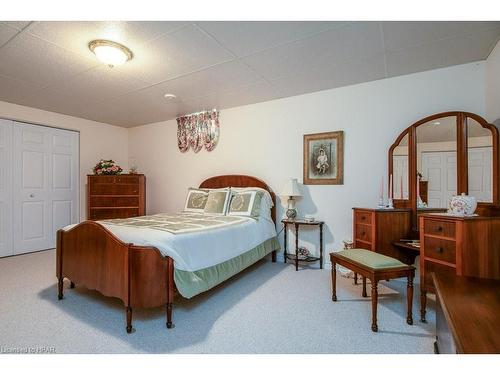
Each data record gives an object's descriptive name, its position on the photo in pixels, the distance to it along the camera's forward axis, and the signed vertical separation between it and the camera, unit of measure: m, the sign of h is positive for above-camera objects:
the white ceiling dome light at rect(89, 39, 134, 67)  2.19 +1.23
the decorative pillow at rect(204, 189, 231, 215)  3.46 -0.20
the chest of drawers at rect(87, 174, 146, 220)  4.39 -0.15
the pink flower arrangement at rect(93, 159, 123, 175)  4.51 +0.36
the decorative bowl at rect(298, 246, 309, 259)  3.48 -0.90
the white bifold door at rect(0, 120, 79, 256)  3.93 +0.06
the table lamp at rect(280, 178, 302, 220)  3.37 -0.08
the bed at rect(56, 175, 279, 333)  1.84 -0.60
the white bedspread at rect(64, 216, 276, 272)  1.95 -0.49
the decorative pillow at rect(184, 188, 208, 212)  3.68 -0.19
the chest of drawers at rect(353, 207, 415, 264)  2.62 -0.45
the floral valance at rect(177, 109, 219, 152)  4.29 +1.01
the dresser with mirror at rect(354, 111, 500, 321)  1.78 -0.03
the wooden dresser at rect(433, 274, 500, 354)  0.93 -0.58
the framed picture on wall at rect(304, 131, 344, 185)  3.29 +0.39
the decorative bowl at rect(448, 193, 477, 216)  1.95 -0.15
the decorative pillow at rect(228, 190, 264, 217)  3.32 -0.21
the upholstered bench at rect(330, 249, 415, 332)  1.85 -0.64
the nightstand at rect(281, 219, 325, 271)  3.24 -0.62
